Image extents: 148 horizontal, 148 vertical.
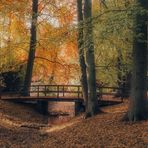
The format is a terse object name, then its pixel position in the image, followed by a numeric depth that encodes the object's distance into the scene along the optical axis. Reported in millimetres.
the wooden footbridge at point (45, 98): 30672
